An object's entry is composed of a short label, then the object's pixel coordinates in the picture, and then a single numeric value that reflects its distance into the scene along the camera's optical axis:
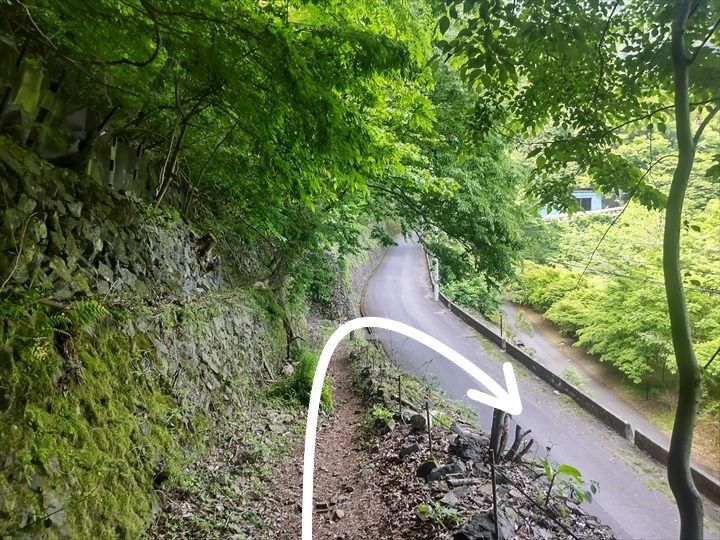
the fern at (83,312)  2.83
